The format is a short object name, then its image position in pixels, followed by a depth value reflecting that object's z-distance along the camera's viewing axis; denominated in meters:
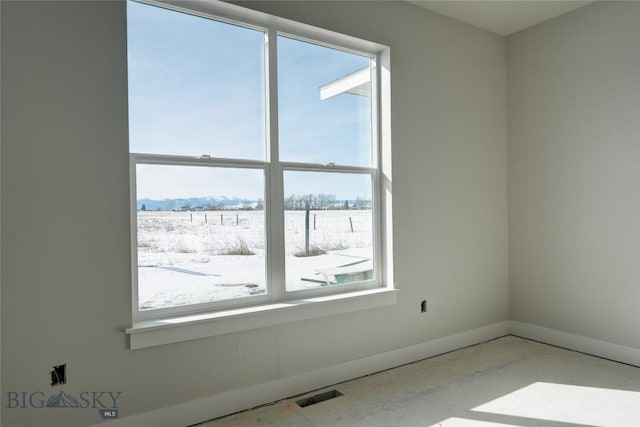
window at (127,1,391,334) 2.50
